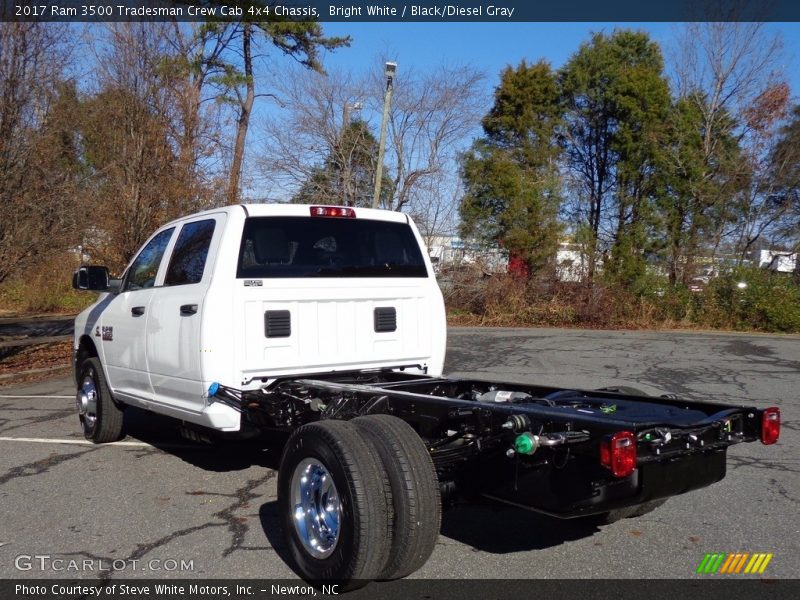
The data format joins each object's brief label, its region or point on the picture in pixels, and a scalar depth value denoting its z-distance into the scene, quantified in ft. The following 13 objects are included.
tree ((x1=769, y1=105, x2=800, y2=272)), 91.35
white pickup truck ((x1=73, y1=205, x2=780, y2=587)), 12.09
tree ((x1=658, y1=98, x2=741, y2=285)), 88.38
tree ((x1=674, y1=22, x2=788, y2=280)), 89.20
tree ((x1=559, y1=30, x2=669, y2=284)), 90.84
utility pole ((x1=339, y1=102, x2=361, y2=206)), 93.30
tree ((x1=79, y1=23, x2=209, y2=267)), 47.29
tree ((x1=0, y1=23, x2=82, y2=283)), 39.27
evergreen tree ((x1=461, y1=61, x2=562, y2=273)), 86.63
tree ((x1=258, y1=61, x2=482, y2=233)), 93.52
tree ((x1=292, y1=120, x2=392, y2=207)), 93.61
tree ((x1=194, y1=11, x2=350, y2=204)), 77.41
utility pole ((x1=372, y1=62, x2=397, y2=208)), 65.18
